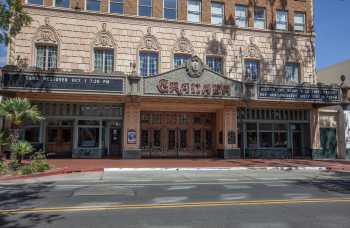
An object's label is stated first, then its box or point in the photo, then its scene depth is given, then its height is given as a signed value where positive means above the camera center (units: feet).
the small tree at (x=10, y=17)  46.85 +17.26
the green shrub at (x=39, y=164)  52.65 -3.92
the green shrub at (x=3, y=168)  51.19 -4.47
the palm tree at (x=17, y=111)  56.70 +4.73
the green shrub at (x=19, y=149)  55.72 -1.65
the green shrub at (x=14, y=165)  53.83 -4.19
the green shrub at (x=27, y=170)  50.69 -4.68
